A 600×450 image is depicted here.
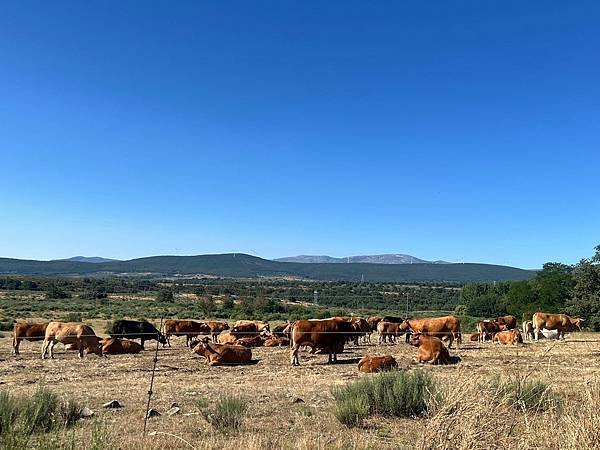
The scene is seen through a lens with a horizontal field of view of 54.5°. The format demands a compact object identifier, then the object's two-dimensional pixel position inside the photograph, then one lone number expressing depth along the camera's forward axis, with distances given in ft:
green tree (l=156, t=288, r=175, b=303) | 217.44
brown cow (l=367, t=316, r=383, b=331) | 95.77
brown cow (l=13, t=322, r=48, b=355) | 66.12
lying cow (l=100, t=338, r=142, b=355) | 66.23
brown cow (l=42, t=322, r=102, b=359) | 63.87
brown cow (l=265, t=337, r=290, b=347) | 77.00
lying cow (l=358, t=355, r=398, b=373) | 50.03
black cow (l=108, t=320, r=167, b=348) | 83.61
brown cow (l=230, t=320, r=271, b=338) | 88.46
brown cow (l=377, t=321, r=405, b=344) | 87.35
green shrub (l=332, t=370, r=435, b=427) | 29.25
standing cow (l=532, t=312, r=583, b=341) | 93.30
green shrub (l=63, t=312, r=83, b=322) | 130.09
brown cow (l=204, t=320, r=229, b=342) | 82.64
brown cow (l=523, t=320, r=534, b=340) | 94.77
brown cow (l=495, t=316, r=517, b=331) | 100.83
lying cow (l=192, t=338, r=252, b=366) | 57.41
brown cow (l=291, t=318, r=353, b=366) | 60.18
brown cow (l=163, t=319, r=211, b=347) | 82.33
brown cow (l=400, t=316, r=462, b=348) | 76.26
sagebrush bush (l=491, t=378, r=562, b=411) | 24.13
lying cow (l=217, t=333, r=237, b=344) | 75.01
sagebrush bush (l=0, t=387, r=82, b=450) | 24.99
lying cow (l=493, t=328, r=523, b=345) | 81.20
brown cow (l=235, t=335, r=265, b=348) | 75.48
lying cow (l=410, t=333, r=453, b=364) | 56.03
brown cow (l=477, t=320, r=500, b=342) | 88.48
